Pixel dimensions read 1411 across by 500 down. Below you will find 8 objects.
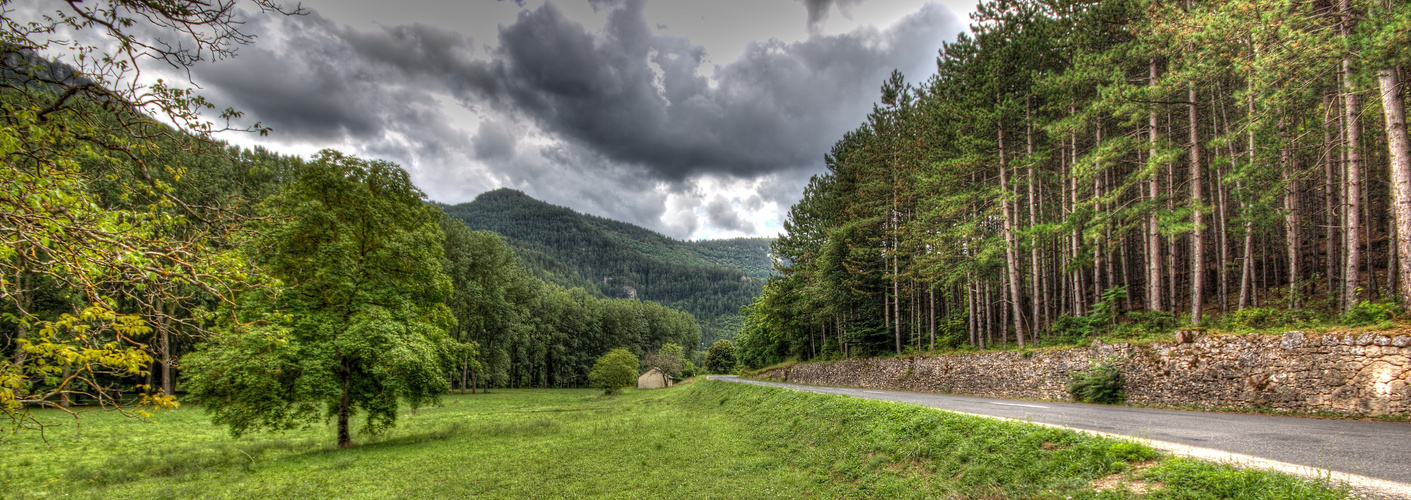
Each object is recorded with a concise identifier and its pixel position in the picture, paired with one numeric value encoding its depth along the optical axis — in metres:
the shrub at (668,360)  76.06
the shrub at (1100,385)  12.67
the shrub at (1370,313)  9.52
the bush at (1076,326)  16.03
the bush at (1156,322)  14.33
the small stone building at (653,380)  66.19
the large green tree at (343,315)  12.41
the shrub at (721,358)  79.81
